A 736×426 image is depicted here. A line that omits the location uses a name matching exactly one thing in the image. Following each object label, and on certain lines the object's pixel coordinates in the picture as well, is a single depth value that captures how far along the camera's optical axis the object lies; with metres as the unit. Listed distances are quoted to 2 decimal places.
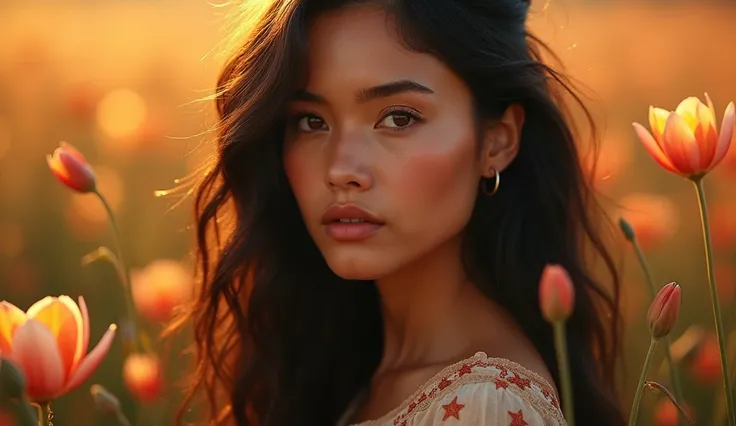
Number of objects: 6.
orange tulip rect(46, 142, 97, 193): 1.39
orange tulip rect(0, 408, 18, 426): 1.62
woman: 1.33
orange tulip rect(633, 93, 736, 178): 1.23
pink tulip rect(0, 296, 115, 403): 1.11
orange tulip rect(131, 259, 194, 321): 1.66
